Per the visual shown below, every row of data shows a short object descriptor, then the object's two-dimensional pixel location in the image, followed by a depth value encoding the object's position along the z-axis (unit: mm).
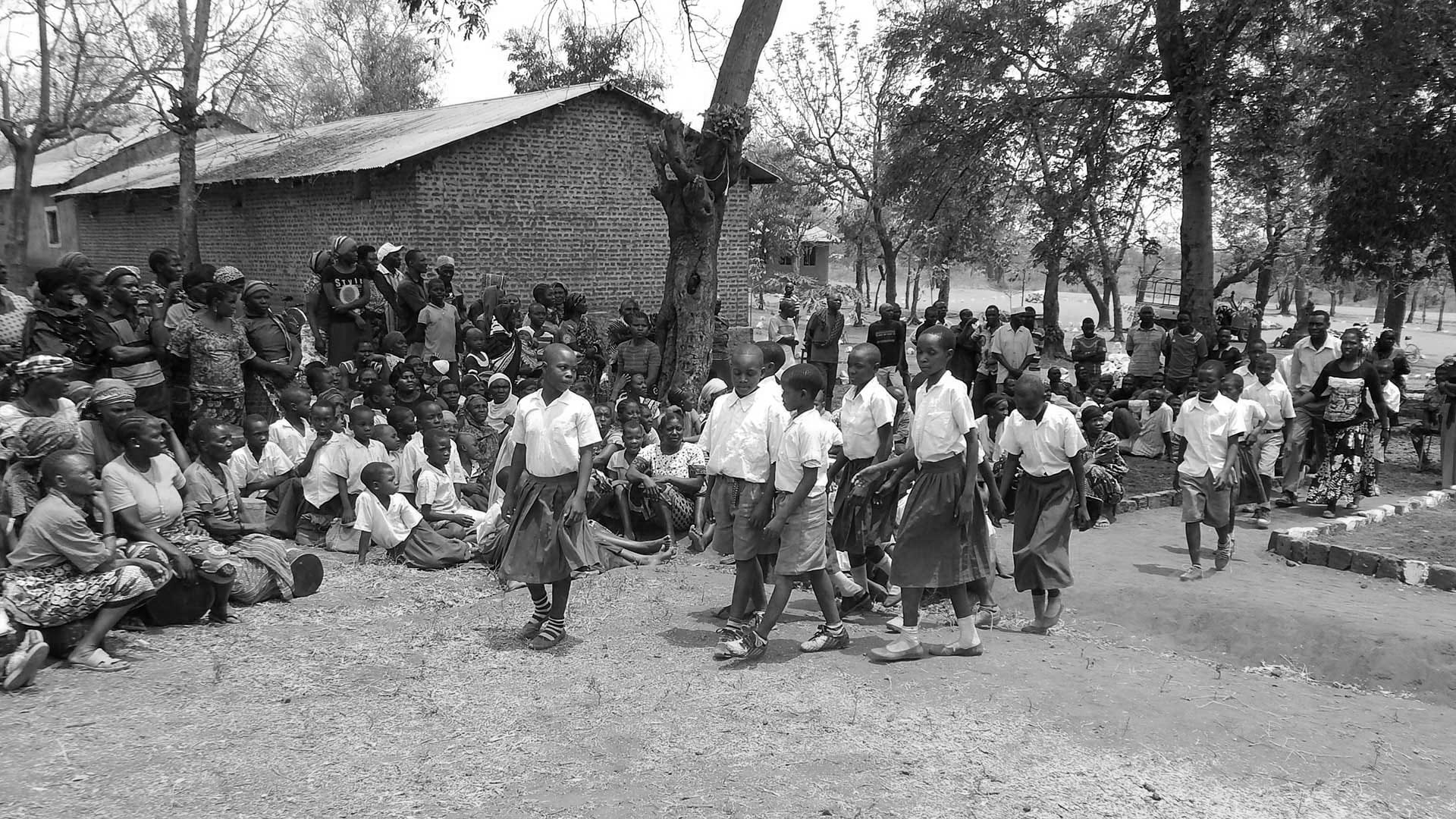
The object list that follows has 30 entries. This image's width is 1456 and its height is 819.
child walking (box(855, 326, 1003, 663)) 5500
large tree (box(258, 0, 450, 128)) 40781
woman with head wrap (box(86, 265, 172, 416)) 7367
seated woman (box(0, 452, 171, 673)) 4953
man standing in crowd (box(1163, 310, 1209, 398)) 12625
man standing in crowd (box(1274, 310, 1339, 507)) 9773
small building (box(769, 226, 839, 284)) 43000
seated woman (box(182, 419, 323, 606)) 6211
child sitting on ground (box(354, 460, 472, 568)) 7461
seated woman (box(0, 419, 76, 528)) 5152
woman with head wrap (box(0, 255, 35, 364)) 6809
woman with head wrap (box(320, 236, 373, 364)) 9836
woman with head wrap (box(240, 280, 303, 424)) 8414
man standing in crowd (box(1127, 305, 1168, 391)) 12875
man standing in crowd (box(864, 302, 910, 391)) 13016
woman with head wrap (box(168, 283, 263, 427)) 7707
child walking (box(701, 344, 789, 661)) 5570
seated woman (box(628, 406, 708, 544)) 8297
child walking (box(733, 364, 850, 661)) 5445
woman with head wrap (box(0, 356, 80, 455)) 5617
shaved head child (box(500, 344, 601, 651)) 5520
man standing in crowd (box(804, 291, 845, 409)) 12859
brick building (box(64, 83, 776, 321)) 16984
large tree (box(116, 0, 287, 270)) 19172
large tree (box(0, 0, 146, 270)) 23391
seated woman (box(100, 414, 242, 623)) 5453
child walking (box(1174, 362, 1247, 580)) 7555
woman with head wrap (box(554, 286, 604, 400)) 10816
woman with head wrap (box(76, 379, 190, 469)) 5559
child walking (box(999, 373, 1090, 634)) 6234
